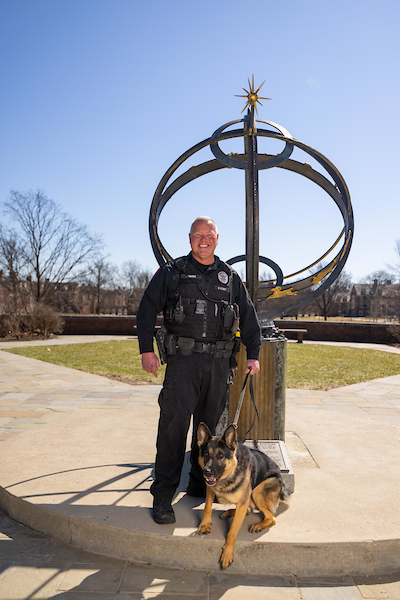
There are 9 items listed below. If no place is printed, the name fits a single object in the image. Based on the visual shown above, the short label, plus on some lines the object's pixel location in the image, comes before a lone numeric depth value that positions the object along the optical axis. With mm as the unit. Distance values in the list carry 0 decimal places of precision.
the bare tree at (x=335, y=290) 52012
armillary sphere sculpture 4262
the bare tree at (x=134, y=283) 68394
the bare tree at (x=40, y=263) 28641
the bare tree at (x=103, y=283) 55125
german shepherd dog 2754
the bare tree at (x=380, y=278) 71175
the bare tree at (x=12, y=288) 21484
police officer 3281
